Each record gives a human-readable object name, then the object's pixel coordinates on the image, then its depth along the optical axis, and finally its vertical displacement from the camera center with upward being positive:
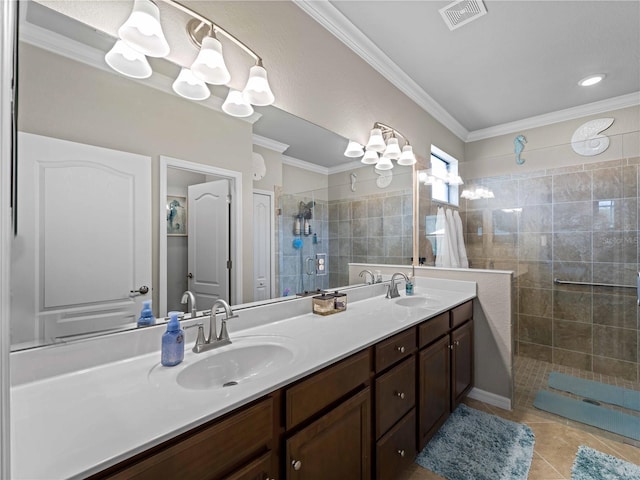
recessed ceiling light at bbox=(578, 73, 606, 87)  2.38 +1.31
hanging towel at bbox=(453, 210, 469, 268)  2.95 -0.03
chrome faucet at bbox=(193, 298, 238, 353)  1.11 -0.37
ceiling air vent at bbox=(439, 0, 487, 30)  1.71 +1.37
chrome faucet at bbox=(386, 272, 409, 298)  2.21 -0.37
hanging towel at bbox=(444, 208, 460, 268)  2.83 +0.01
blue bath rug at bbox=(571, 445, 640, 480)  1.53 -1.22
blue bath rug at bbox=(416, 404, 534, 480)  1.55 -1.22
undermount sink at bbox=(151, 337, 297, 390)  0.98 -0.44
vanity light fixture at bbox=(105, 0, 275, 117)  1.04 +0.73
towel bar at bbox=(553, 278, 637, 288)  2.36 -0.37
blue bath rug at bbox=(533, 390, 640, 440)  1.89 -1.21
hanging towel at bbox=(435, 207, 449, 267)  2.77 -0.01
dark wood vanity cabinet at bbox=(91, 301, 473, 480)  0.69 -0.59
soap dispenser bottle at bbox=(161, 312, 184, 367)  0.98 -0.35
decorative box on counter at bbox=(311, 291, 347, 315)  1.67 -0.36
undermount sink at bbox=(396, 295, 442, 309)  2.13 -0.45
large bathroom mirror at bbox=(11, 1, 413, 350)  0.88 +0.21
